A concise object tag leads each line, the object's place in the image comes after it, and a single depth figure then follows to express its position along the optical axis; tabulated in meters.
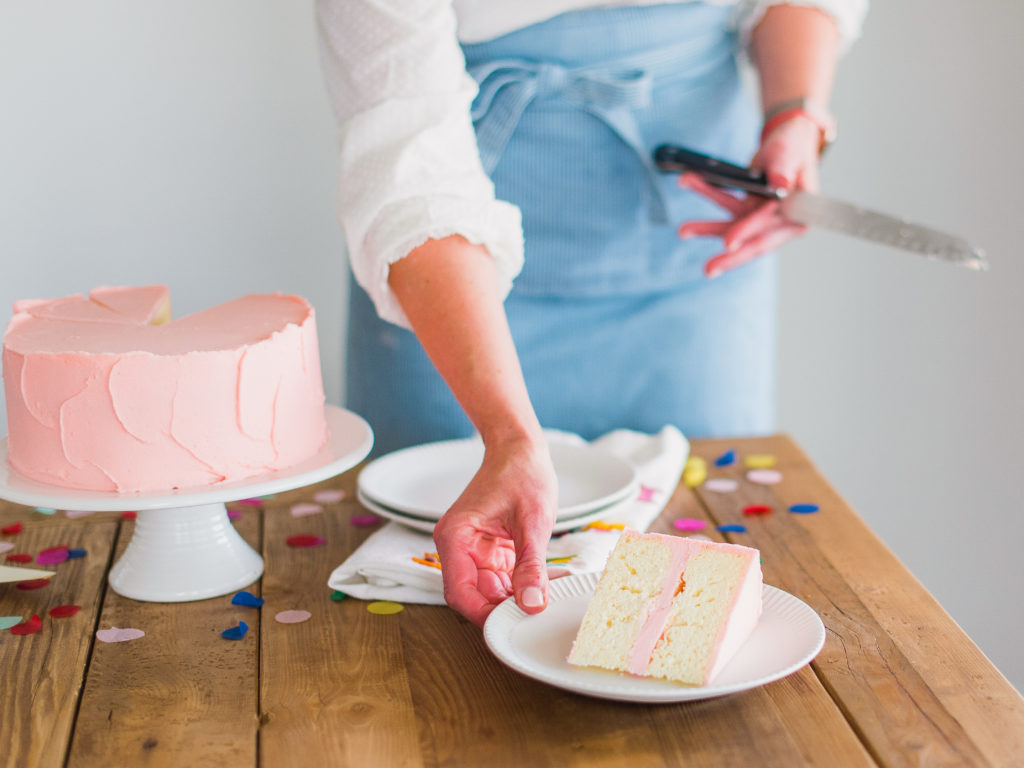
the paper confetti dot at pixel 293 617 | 0.88
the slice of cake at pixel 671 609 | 0.70
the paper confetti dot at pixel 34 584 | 0.96
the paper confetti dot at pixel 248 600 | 0.91
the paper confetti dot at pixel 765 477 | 1.18
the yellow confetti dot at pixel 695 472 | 1.18
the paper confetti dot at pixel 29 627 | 0.87
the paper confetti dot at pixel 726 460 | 1.24
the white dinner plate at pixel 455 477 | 1.03
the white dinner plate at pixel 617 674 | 0.68
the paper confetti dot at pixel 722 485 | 1.16
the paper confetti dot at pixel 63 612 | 0.90
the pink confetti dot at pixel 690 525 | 1.05
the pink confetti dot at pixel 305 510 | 1.12
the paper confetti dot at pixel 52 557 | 1.01
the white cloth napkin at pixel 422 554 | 0.91
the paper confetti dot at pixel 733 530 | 1.04
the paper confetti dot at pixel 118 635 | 0.85
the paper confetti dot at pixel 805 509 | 1.09
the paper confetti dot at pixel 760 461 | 1.23
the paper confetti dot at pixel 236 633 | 0.85
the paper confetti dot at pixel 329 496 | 1.16
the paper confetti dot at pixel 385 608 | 0.89
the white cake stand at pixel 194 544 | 0.89
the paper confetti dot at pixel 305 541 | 1.04
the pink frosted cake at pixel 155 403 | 0.85
